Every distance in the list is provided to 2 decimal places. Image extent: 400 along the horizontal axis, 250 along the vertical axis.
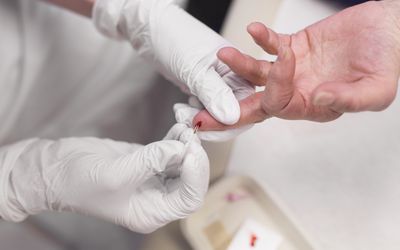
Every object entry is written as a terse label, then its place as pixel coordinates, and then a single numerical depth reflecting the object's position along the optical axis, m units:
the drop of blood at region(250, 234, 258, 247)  0.69
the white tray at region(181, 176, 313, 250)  0.70
